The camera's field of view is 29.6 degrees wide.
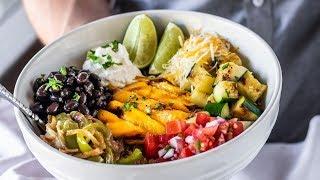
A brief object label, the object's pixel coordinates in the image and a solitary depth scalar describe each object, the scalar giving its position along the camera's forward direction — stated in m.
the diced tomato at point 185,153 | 0.64
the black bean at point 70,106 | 0.72
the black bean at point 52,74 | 0.75
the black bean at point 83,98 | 0.73
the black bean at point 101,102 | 0.74
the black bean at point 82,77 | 0.74
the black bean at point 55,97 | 0.73
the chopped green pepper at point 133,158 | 0.66
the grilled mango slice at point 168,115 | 0.71
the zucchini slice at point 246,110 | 0.70
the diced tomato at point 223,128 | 0.66
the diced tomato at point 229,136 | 0.66
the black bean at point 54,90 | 0.73
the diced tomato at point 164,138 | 0.68
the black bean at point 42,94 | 0.73
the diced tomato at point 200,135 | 0.65
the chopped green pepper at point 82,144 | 0.65
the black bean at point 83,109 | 0.72
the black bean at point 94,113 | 0.73
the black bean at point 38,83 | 0.75
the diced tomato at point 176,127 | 0.68
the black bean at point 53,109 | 0.72
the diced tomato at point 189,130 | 0.67
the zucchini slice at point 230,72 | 0.74
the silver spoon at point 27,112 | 0.70
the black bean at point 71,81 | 0.74
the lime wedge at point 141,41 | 0.83
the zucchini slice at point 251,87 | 0.73
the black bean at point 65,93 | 0.73
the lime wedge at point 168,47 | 0.83
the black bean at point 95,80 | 0.76
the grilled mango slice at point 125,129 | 0.71
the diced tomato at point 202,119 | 0.68
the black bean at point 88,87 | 0.74
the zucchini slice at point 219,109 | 0.70
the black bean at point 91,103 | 0.73
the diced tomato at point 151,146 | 0.67
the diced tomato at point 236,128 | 0.66
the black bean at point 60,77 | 0.74
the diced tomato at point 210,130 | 0.66
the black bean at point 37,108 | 0.72
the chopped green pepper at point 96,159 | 0.65
